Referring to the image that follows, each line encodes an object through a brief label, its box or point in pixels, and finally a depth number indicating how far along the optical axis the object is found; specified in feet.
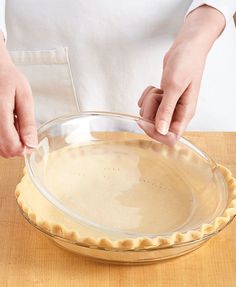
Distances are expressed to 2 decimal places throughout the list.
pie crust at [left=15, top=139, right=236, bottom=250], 2.31
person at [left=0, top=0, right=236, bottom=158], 3.02
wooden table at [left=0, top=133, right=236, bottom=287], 2.40
